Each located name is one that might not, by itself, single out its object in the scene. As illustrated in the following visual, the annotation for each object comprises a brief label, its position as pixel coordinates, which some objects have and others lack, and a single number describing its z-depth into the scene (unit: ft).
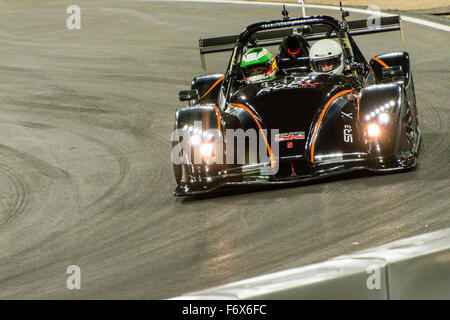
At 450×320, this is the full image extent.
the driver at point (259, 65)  50.55
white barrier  22.67
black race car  41.45
